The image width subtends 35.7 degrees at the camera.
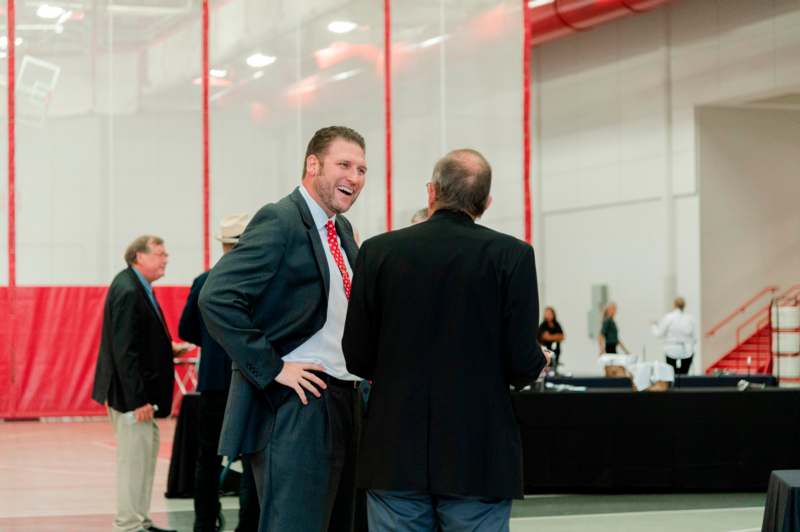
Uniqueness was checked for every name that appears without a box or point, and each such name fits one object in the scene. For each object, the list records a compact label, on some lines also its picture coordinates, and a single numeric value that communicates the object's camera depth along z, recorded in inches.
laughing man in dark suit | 122.0
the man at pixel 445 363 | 117.1
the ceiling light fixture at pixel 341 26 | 586.6
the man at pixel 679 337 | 694.5
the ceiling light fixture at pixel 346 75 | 584.7
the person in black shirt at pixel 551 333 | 693.9
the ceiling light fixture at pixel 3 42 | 554.9
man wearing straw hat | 218.8
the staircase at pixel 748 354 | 796.0
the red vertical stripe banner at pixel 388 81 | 582.6
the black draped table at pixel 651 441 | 306.2
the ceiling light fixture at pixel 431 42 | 585.6
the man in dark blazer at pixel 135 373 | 232.1
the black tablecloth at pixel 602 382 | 449.9
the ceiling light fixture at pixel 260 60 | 581.0
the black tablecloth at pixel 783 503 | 154.6
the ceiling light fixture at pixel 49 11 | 561.9
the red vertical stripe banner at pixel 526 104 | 586.2
